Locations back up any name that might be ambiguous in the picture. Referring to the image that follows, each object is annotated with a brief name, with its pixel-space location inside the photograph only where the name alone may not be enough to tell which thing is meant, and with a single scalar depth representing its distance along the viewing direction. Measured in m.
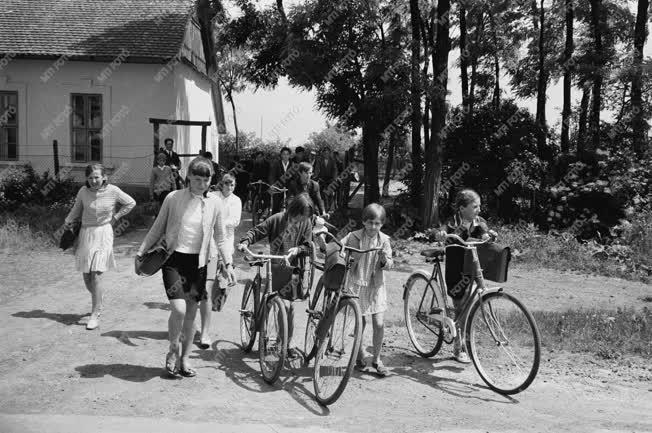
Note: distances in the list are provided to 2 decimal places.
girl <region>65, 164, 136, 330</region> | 7.70
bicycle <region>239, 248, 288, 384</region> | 5.70
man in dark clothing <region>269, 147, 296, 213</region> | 13.34
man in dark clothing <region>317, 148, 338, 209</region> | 16.25
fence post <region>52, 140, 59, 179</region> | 20.25
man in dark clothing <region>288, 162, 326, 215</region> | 9.30
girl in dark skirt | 5.80
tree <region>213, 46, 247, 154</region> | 50.78
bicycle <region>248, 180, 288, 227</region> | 15.90
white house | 21.89
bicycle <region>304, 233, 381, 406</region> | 5.24
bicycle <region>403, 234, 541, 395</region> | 5.80
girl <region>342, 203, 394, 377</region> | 6.13
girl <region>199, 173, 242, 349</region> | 6.85
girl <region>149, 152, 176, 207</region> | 13.18
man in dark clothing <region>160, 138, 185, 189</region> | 14.52
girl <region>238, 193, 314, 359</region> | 5.90
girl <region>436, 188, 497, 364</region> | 6.56
